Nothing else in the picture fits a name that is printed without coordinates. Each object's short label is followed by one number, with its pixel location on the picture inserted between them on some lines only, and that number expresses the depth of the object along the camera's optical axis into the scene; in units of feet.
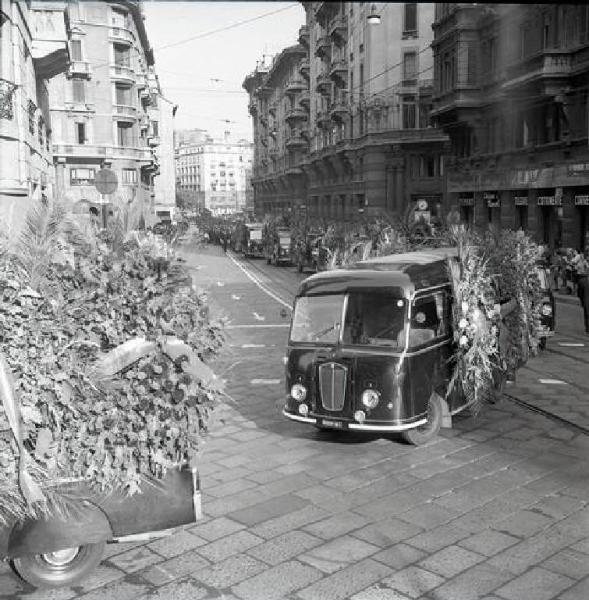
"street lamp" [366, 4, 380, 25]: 69.03
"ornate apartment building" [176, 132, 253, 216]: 611.06
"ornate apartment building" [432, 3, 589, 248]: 87.56
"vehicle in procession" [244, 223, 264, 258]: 167.94
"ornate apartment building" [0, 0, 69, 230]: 65.61
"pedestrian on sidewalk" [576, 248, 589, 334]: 53.62
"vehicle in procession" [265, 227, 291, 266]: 139.64
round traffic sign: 61.77
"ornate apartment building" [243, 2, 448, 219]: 152.97
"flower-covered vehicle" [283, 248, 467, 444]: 28.43
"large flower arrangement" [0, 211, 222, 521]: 16.55
